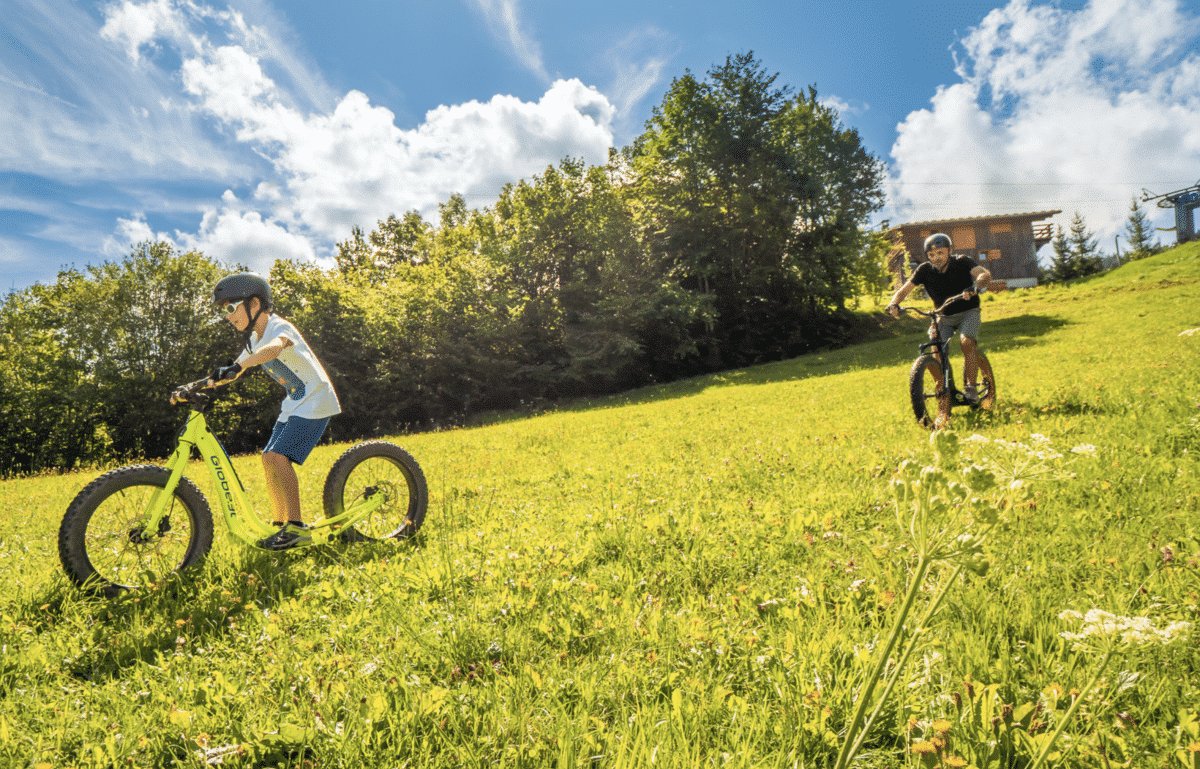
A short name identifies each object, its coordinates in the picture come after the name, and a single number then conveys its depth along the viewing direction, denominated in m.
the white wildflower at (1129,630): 1.07
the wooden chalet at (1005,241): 53.56
